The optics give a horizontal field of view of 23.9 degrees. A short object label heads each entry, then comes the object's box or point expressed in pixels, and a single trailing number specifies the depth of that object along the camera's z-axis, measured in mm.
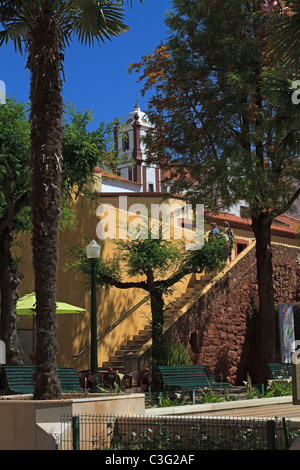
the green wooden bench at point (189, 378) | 14920
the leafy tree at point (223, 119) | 17641
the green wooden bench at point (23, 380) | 12523
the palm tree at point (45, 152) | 10016
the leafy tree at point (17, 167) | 15945
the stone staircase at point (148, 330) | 21078
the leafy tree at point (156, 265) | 18469
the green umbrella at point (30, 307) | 18811
